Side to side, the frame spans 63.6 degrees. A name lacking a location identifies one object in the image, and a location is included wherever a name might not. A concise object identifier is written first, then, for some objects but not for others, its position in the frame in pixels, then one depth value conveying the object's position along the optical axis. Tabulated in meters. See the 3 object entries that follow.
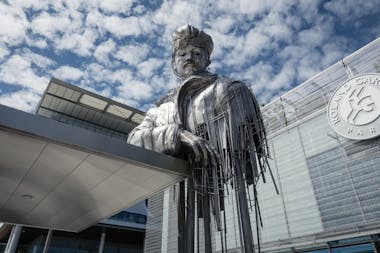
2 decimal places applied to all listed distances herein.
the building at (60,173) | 4.70
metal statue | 5.67
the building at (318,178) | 13.61
